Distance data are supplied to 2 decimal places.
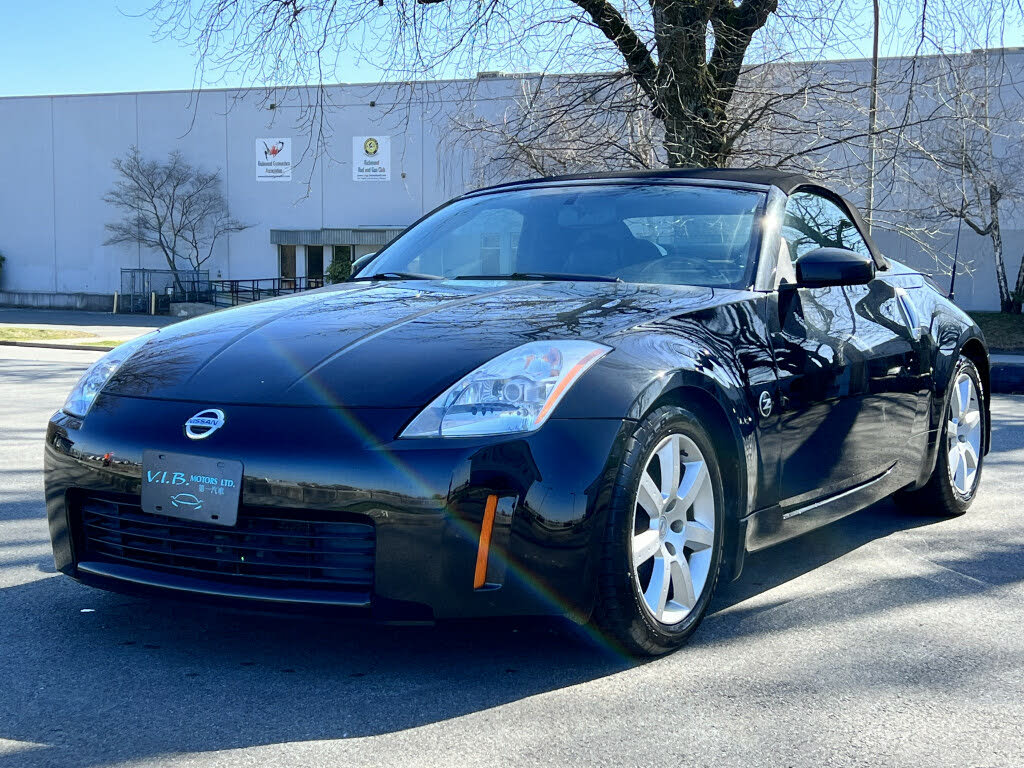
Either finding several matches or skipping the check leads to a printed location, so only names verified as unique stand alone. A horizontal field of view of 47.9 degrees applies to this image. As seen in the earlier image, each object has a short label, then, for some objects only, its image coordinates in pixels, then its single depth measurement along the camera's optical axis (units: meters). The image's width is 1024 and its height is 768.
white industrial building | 39.69
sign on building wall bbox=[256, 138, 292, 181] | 41.31
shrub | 37.69
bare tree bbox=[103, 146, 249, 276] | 42.31
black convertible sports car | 2.86
